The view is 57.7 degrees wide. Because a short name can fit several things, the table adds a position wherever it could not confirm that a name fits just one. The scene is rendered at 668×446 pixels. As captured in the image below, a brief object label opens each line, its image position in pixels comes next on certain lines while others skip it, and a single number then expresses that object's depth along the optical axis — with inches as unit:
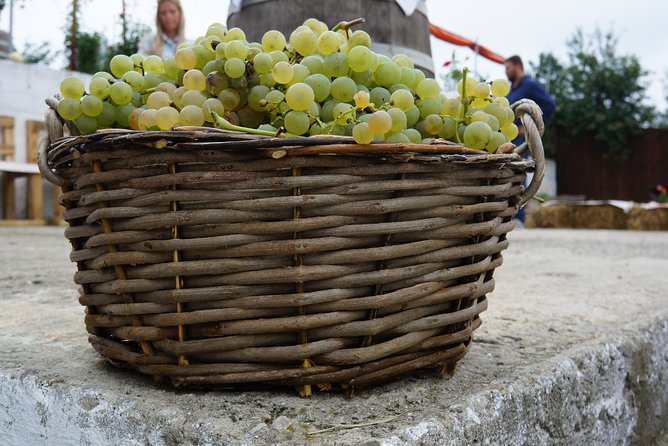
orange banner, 240.8
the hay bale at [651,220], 311.6
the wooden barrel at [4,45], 292.8
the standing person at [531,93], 186.1
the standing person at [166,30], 124.5
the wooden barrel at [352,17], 59.2
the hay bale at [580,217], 332.2
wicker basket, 26.0
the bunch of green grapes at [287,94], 28.5
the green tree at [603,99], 619.8
